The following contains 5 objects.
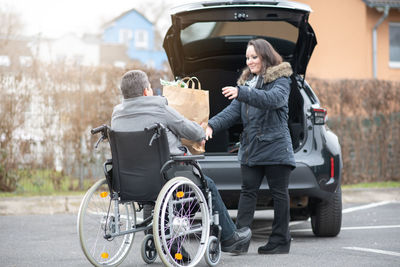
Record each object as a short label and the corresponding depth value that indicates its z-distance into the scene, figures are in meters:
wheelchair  7.40
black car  9.51
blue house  104.71
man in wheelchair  7.60
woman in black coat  8.68
